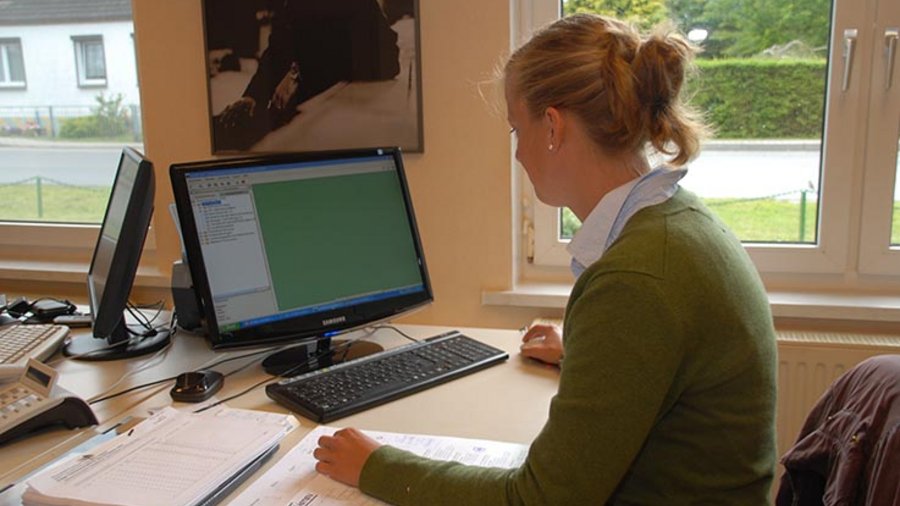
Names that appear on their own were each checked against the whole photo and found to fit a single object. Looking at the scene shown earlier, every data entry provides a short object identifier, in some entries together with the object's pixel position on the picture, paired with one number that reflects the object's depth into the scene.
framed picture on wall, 2.23
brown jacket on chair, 0.92
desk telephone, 1.18
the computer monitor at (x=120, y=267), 1.54
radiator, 1.99
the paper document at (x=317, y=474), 1.02
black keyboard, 1.32
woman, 0.88
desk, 1.19
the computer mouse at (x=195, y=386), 1.38
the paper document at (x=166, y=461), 0.99
